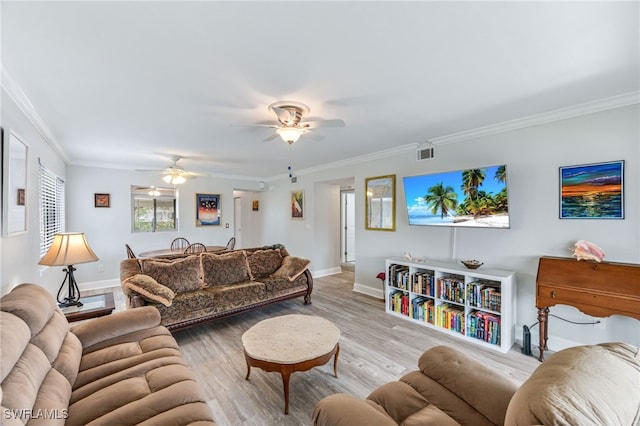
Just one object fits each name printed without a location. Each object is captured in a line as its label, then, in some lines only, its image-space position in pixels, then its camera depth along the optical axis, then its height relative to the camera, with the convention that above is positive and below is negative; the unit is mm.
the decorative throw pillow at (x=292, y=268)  4088 -846
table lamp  2445 -374
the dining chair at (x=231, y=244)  6132 -706
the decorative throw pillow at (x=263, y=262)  4152 -776
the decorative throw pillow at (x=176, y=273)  3324 -751
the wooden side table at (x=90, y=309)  2410 -906
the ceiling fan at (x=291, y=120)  2434 +912
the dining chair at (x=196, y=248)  5310 -721
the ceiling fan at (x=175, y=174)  4461 +646
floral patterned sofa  3000 -915
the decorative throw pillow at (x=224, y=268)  3727 -782
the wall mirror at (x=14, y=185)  1967 +223
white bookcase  2916 -1030
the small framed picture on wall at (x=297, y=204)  6305 +206
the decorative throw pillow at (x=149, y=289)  2904 -826
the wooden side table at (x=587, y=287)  2254 -651
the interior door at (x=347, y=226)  7344 -347
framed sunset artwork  2490 +223
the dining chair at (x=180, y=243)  5965 -672
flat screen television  3004 +194
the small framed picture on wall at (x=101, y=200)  5207 +244
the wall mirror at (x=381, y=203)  4414 +176
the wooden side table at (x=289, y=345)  1997 -1057
